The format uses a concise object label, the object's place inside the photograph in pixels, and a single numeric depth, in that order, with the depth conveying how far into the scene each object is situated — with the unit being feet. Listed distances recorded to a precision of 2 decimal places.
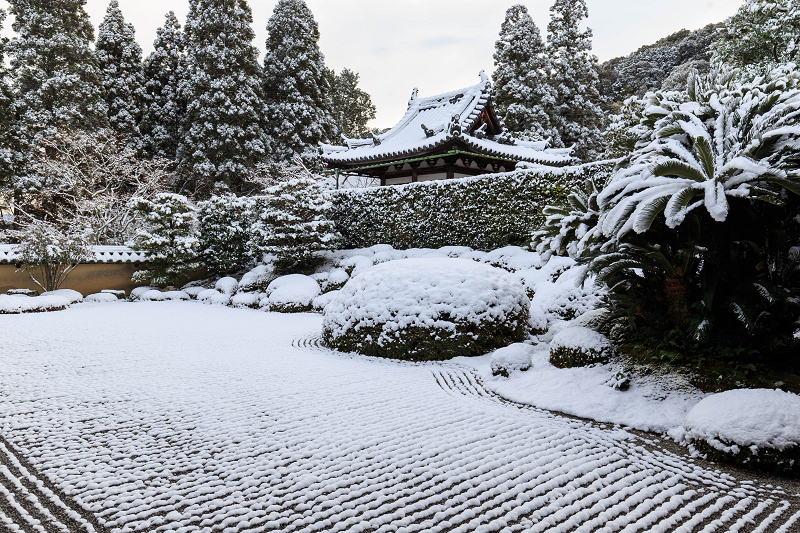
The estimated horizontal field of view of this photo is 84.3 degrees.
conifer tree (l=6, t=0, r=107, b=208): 60.03
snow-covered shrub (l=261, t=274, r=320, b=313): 35.55
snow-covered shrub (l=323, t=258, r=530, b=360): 18.88
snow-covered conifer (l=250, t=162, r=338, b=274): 40.19
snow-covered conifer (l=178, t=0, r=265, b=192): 70.33
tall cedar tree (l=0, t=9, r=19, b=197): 59.06
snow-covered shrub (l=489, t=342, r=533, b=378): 16.16
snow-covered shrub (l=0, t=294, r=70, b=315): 32.32
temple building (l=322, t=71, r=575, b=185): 45.14
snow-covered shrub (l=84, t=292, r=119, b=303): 40.86
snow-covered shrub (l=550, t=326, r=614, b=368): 15.14
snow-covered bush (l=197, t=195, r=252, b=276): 45.68
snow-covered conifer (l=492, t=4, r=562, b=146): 73.97
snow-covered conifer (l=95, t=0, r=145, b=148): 72.43
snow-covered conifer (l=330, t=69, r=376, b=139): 120.78
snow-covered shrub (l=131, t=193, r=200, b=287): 43.06
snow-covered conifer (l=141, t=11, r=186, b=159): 77.15
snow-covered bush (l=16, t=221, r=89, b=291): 36.50
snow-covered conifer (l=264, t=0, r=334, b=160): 81.25
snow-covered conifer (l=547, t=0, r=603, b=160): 76.79
